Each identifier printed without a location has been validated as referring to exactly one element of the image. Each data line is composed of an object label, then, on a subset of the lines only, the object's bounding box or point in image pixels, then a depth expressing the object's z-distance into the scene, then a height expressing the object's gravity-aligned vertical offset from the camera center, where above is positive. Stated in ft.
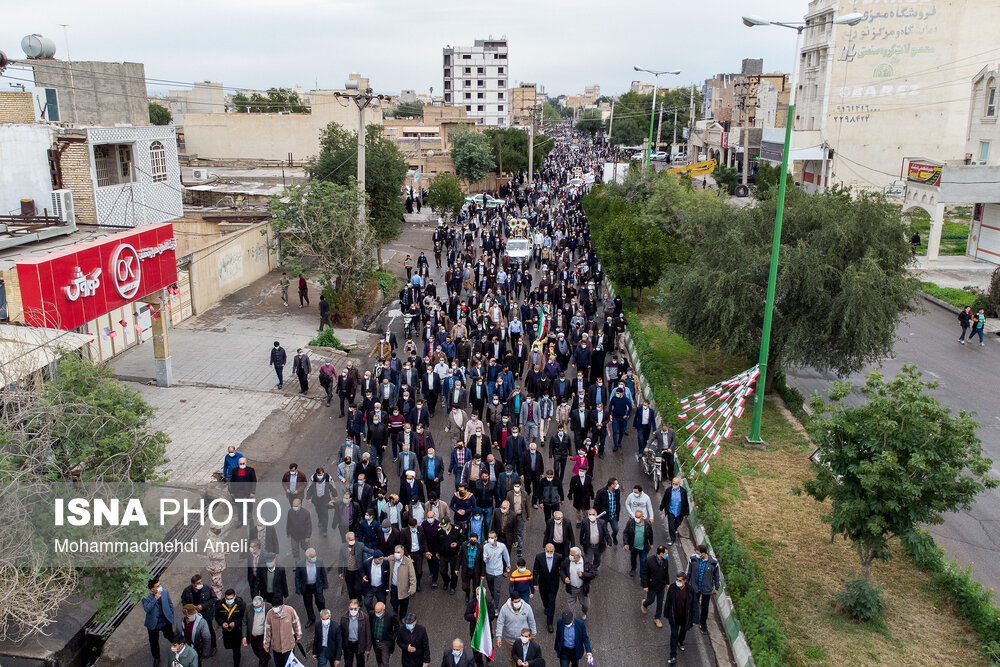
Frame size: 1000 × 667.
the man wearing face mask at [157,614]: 27.73 -16.48
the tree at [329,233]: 74.23 -8.97
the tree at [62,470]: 23.58 -10.91
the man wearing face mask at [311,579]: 30.01 -16.40
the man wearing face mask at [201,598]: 27.96 -16.10
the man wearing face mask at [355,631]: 26.84 -16.36
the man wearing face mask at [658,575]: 30.48 -16.23
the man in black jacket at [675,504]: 36.42 -16.21
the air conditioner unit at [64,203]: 69.05 -6.18
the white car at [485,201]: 158.47 -12.41
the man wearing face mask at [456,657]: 25.07 -16.04
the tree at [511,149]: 208.13 -2.43
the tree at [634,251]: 80.02 -10.93
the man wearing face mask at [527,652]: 25.62 -16.22
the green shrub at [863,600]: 30.83 -17.26
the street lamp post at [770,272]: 42.37 -7.34
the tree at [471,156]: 184.65 -3.82
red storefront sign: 43.60 -8.76
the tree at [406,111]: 390.83 +13.33
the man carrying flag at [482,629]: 27.22 -16.44
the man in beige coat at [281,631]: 26.99 -16.49
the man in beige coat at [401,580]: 29.94 -16.32
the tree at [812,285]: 50.37 -8.86
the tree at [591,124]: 459.73 +10.62
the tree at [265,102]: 276.82 +11.95
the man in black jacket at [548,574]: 30.35 -16.21
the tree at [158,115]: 269.01 +6.10
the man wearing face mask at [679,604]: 28.96 -16.40
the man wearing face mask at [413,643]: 26.30 -16.32
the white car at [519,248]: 103.24 -14.04
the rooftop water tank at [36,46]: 84.64 +8.73
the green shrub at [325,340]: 67.97 -17.06
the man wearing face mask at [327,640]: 26.61 -16.55
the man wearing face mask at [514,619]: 26.78 -15.82
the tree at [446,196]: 133.69 -9.51
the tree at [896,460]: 27.94 -10.92
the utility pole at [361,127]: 76.43 +0.91
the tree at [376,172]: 98.43 -4.31
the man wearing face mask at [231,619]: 27.86 -16.62
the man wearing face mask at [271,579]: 29.78 -16.34
